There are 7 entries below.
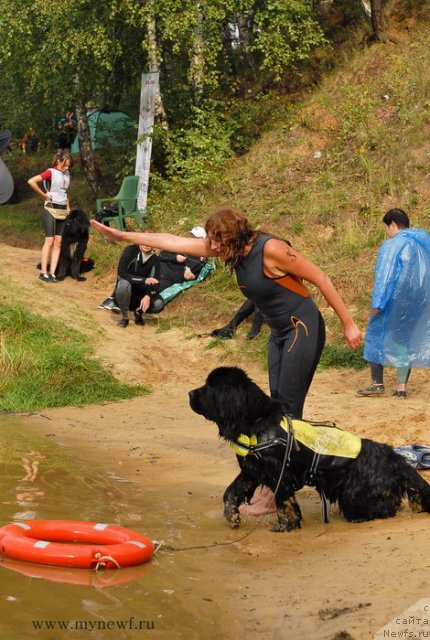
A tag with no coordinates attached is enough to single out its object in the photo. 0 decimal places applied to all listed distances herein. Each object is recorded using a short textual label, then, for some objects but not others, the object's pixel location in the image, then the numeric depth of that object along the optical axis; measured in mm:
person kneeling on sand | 13203
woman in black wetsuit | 6121
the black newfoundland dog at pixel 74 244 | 15281
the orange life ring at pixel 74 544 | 5535
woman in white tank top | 14610
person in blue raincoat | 9672
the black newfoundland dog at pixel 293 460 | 5988
